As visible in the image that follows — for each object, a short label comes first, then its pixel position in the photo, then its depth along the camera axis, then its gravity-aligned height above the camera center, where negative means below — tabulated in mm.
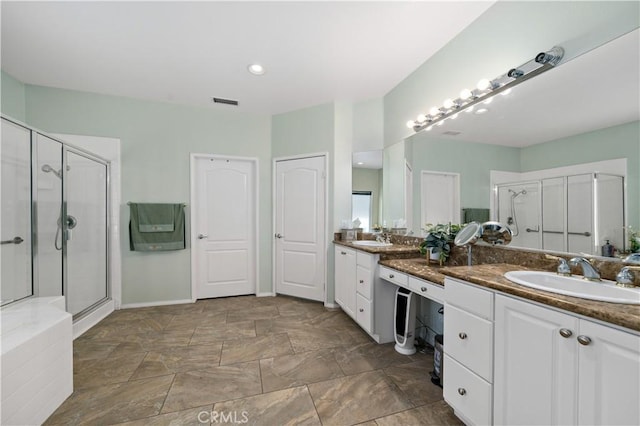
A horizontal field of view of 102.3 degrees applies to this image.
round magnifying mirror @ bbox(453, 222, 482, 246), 1734 -143
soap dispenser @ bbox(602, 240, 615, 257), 1232 -176
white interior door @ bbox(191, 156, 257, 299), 3445 -200
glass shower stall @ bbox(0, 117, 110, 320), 1942 -73
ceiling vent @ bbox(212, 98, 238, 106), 3187 +1401
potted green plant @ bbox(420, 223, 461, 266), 2008 -226
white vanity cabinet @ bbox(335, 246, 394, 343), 2273 -781
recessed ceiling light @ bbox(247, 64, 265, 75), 2486 +1416
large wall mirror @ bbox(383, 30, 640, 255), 1196 +349
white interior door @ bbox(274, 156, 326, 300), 3355 -200
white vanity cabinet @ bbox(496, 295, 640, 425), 794 -557
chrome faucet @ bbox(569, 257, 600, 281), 1195 -266
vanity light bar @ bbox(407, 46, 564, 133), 1427 +850
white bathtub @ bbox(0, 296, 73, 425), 1259 -814
